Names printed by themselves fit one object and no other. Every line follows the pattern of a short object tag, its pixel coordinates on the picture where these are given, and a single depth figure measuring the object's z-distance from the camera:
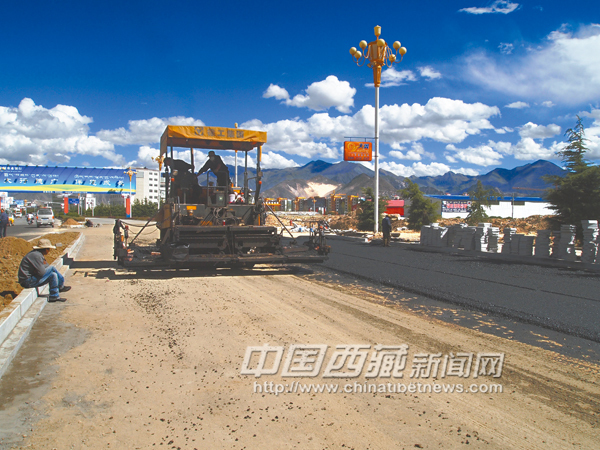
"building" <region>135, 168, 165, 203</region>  89.09
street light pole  25.75
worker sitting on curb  6.97
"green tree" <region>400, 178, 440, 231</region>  34.35
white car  37.19
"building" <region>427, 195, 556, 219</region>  66.56
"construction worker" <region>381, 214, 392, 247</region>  19.82
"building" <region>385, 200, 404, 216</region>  62.33
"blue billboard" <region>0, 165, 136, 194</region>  59.25
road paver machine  9.45
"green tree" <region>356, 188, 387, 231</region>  35.00
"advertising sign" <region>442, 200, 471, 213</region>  68.75
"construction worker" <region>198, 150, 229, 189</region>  10.22
